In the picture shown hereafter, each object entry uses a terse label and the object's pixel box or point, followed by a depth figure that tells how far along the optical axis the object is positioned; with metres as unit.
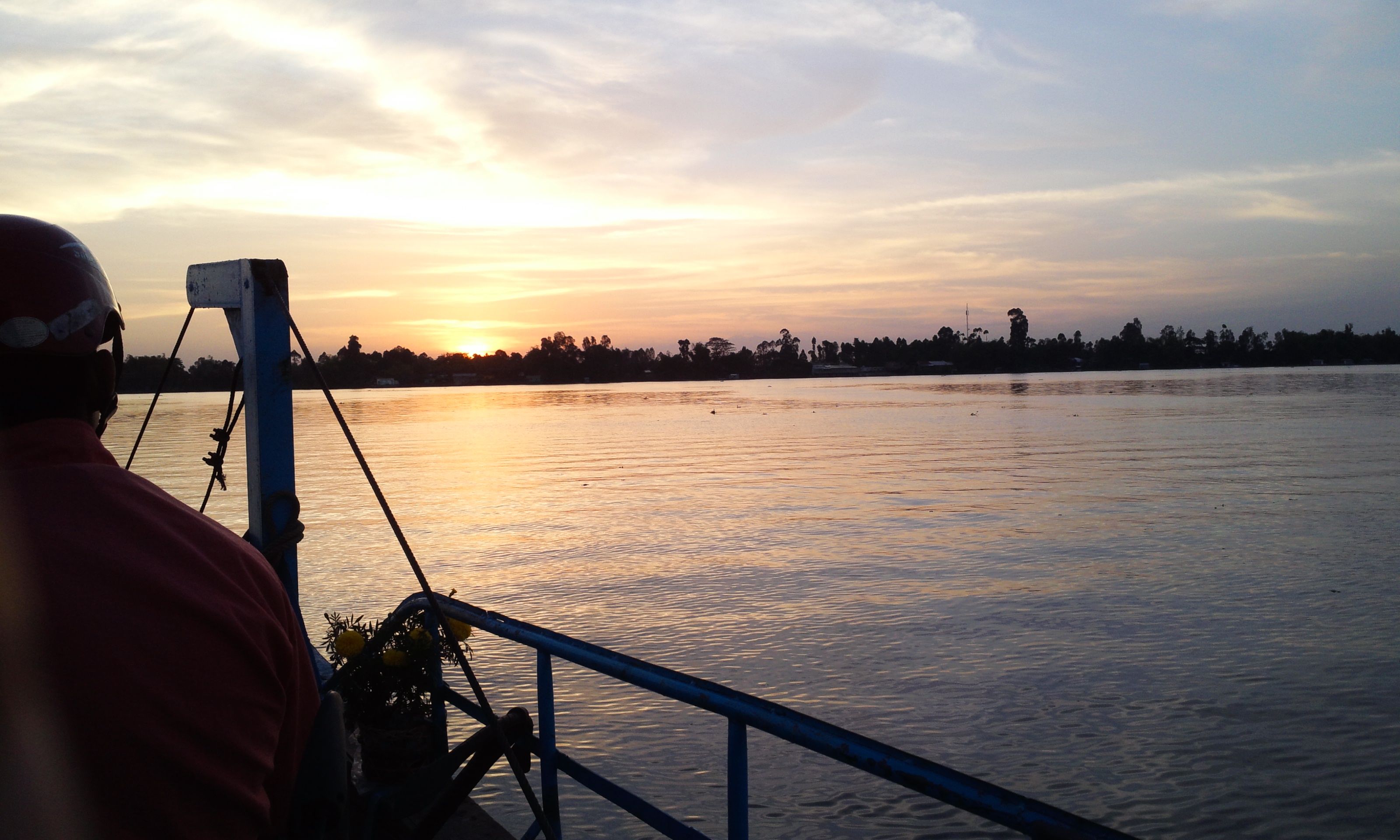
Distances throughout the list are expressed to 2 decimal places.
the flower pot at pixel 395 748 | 5.07
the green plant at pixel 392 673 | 4.96
